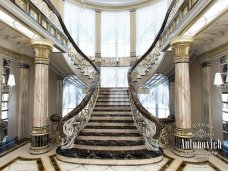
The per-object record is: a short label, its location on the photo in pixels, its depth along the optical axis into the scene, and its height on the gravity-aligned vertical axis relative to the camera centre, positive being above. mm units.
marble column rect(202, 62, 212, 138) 6039 +14
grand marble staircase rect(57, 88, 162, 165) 4012 -1175
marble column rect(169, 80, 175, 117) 7797 -165
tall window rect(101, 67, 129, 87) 10586 +875
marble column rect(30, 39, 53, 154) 4891 -163
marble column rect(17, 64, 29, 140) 6344 -308
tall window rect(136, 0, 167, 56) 9688 +3711
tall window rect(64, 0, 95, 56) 9734 +3629
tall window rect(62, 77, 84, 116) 9995 -182
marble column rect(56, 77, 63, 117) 8078 -138
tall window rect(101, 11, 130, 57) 10641 +3250
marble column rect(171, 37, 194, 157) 4672 -63
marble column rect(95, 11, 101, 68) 10486 +3215
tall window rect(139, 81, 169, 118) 9874 -430
